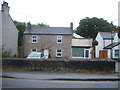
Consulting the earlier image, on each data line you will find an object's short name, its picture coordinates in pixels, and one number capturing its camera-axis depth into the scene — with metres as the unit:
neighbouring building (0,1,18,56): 19.07
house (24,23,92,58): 23.05
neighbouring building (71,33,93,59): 23.66
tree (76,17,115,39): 45.18
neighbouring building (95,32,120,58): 19.85
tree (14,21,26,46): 28.47
